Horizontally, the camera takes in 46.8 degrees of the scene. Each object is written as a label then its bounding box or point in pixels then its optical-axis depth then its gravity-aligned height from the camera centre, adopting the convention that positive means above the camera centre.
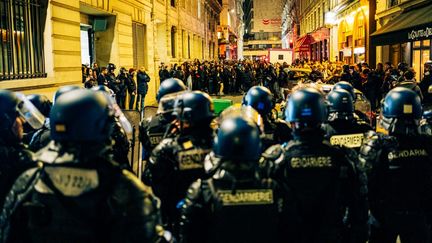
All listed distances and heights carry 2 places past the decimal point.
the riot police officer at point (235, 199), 2.79 -0.69
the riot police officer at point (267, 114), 5.43 -0.43
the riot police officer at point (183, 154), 3.83 -0.59
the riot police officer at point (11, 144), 3.44 -0.46
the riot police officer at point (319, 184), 3.41 -0.75
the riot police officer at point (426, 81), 12.39 -0.18
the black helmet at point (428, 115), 5.81 -0.49
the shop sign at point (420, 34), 14.74 +1.24
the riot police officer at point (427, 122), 5.47 -0.56
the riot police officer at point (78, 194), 2.41 -0.56
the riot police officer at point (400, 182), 3.98 -0.87
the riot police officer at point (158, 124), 5.27 -0.51
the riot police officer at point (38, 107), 5.11 -0.32
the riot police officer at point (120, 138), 5.40 -0.68
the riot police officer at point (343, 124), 4.97 -0.50
